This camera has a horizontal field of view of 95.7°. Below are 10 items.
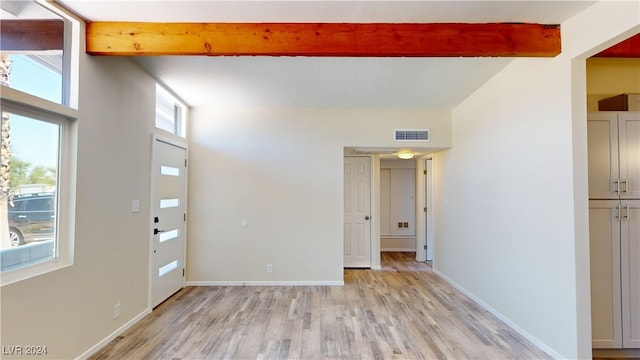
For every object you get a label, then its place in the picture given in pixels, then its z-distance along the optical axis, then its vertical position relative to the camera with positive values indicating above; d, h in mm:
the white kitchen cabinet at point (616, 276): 2520 -747
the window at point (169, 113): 3718 +1062
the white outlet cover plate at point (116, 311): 2744 -1162
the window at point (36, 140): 1854 +347
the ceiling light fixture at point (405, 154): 5086 +643
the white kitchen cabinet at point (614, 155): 2551 +311
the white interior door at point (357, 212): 5453 -424
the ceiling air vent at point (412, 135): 4598 +869
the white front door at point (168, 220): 3486 -407
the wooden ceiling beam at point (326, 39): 2346 +1226
